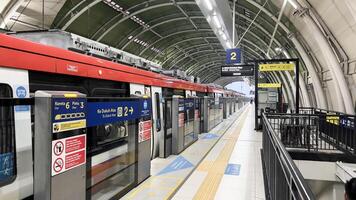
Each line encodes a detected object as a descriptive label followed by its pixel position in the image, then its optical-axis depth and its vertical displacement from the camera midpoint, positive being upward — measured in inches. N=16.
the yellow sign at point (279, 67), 452.1 +48.4
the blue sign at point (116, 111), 142.6 -9.2
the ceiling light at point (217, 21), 348.1 +99.6
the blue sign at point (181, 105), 308.2 -10.4
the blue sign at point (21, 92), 113.7 +1.5
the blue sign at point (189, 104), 339.0 -10.4
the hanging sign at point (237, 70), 599.8 +56.3
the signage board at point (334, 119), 281.6 -23.5
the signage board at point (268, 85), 568.0 +21.2
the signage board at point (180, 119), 308.5 -26.8
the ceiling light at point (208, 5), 287.2 +96.7
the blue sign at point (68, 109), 111.0 -5.7
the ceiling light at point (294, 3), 371.2 +123.9
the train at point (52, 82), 106.9 +7.4
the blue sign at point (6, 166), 101.5 -26.2
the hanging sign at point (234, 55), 528.5 +77.7
